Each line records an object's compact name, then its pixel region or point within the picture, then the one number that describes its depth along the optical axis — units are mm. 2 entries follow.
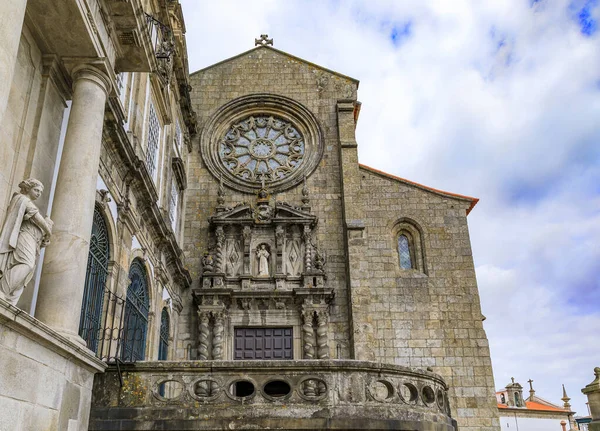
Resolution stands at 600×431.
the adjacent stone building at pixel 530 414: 40656
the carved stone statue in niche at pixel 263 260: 16875
